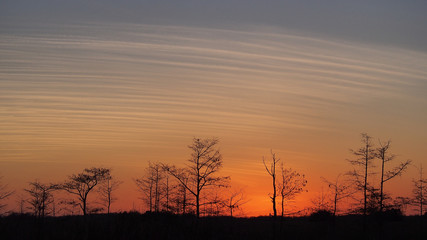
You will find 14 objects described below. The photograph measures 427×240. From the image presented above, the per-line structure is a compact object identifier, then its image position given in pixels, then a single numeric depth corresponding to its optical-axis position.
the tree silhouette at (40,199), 61.02
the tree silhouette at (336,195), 46.12
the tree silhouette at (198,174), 42.38
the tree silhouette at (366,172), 41.28
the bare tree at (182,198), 42.97
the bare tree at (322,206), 47.73
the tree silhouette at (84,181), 62.62
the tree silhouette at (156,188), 57.12
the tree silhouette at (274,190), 38.22
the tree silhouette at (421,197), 47.16
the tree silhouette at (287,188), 40.94
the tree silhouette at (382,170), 40.16
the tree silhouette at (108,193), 63.61
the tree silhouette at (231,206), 43.93
